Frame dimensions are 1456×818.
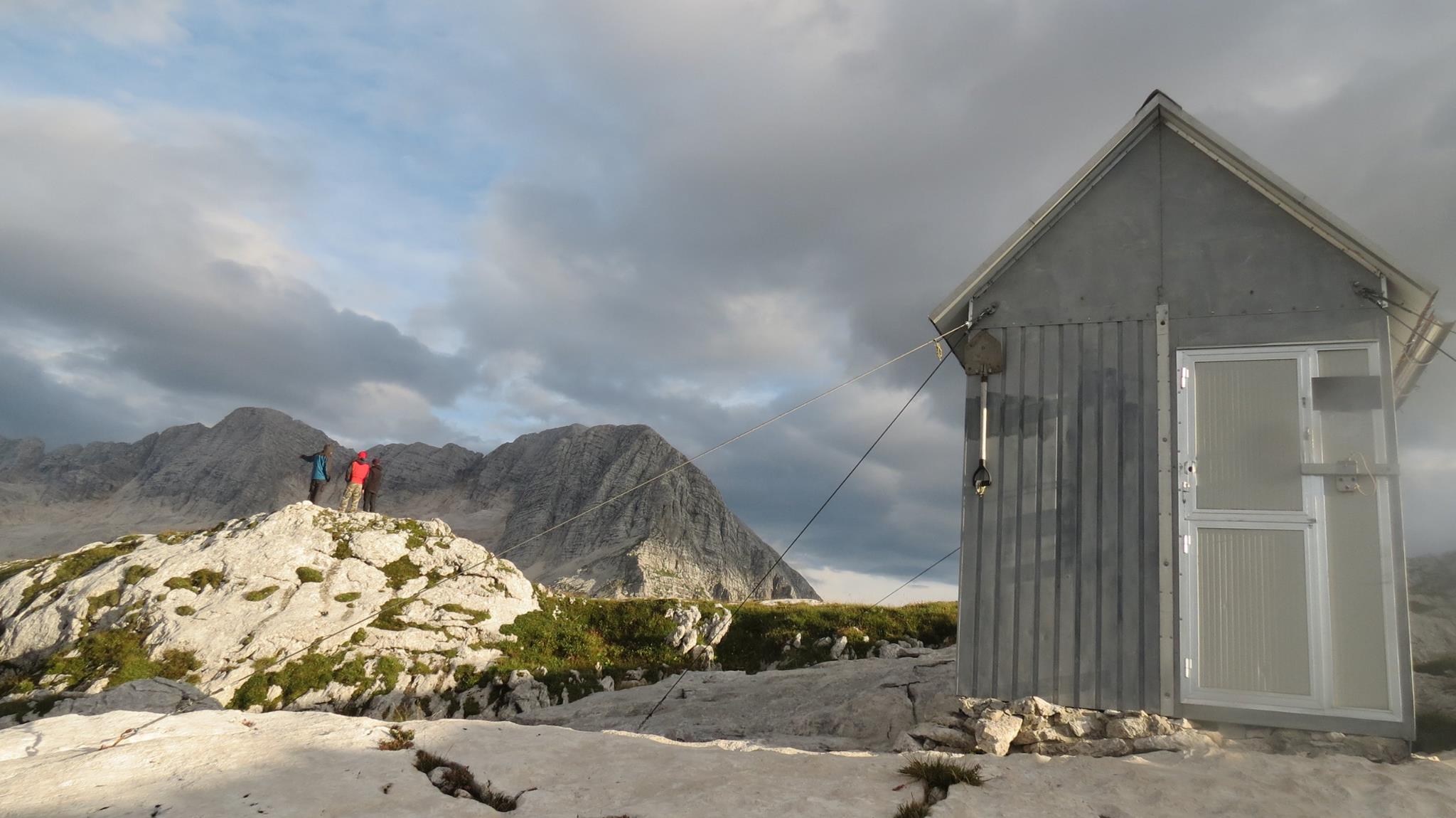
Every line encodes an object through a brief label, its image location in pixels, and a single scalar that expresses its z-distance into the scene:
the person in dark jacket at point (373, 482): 24.63
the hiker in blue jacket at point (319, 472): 22.38
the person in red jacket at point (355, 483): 23.31
